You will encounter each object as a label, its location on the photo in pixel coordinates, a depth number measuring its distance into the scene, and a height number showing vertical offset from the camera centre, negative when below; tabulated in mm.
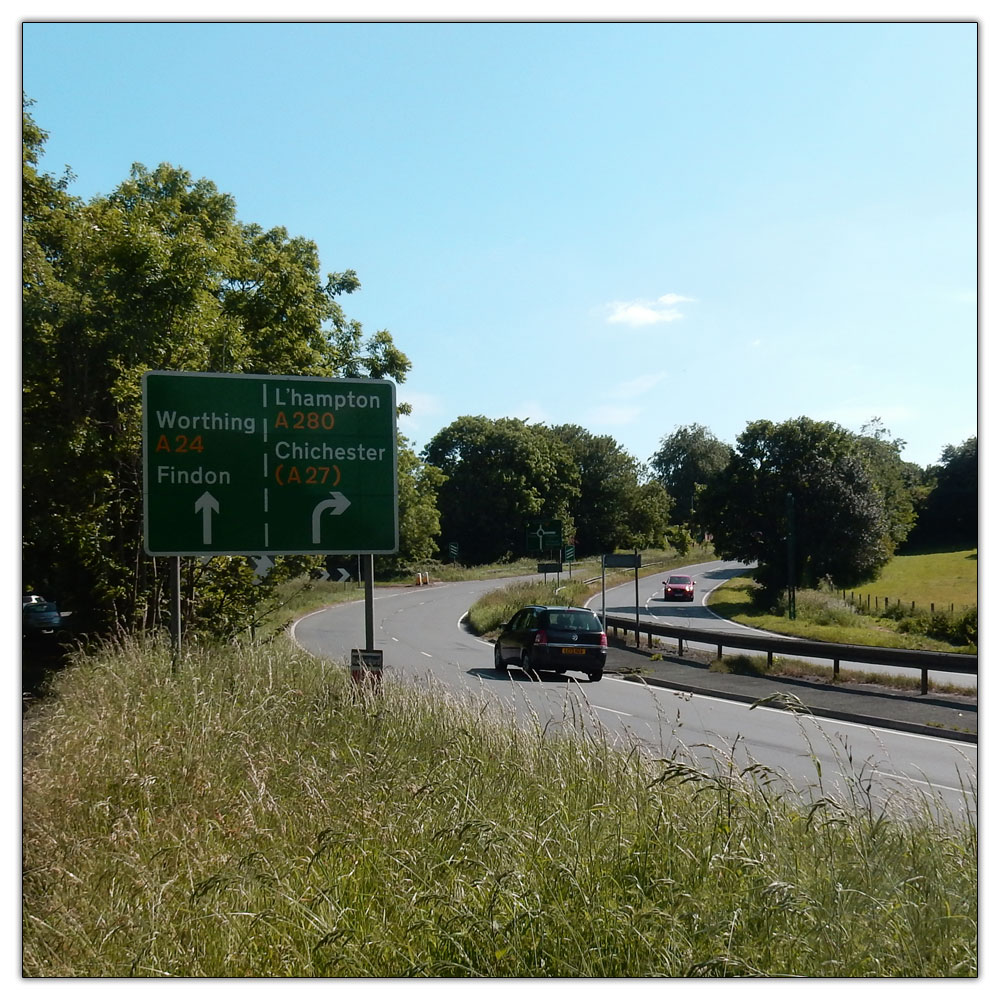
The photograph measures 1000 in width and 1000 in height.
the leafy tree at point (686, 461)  135125 +7695
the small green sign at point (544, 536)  41438 -1353
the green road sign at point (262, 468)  10836 +500
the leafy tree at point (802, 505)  50656 +517
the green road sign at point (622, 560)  24969 -1259
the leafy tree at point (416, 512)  41250 +9
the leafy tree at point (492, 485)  94125 +2820
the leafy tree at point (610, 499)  106688 +1630
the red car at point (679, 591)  63562 -5224
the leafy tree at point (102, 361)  15625 +2561
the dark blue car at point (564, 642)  21938 -3022
